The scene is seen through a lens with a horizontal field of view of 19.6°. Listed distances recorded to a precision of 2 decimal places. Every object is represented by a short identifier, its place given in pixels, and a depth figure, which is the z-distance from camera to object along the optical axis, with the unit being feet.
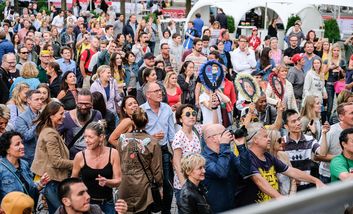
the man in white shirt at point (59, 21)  114.56
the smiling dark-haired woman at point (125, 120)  34.56
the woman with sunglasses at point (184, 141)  32.92
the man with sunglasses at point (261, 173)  27.07
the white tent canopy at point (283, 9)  128.75
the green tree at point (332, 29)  133.08
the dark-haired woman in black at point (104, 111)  39.46
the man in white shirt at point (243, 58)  66.93
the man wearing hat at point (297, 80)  57.05
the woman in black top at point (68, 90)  42.11
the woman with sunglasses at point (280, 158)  29.87
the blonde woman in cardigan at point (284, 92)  46.64
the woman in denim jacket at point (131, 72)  51.57
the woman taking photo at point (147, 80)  44.81
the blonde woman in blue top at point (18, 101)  38.52
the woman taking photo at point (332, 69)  61.57
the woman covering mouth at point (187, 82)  51.87
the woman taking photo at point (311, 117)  38.33
